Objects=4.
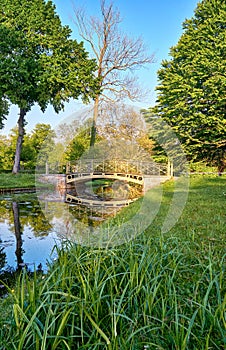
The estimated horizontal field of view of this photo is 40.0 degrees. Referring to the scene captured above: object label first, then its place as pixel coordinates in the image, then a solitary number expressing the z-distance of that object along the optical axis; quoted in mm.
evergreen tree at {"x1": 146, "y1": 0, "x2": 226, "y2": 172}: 14180
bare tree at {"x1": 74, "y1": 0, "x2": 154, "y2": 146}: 16297
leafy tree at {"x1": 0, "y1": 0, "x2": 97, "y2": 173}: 15281
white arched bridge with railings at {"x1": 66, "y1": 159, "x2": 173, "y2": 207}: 12612
